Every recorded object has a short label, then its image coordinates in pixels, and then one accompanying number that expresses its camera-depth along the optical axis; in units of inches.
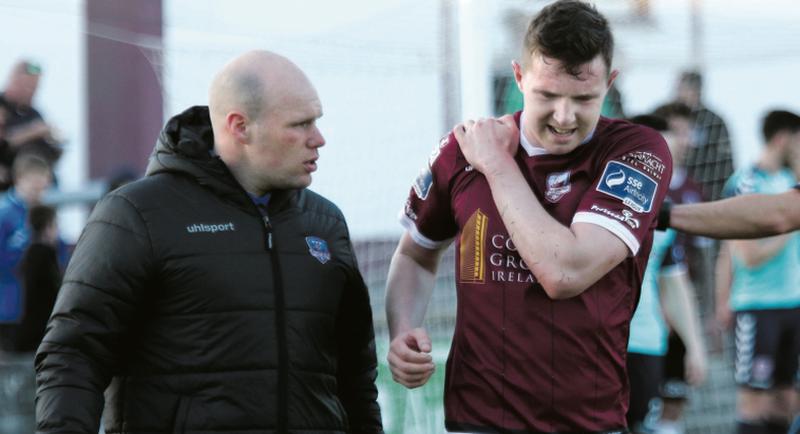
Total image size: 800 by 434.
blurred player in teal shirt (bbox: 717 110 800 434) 660.7
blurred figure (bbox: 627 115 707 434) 546.3
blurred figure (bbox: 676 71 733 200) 842.8
